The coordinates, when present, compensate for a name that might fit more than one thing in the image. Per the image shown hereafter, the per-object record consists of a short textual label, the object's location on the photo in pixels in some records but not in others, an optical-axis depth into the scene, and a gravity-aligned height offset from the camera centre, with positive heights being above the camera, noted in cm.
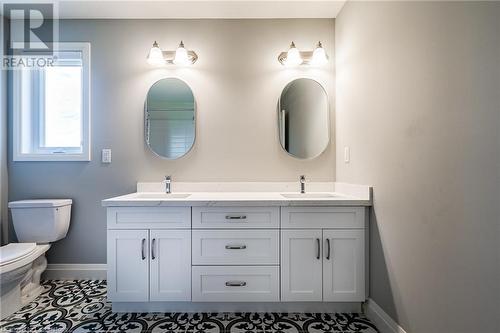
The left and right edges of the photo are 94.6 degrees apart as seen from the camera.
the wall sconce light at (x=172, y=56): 195 +93
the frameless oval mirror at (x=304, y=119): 206 +42
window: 207 +52
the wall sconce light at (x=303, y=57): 195 +93
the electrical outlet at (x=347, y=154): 184 +9
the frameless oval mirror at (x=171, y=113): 206 +42
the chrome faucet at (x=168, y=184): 198 -16
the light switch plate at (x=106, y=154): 207 +9
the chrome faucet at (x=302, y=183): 201 -15
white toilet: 164 -59
